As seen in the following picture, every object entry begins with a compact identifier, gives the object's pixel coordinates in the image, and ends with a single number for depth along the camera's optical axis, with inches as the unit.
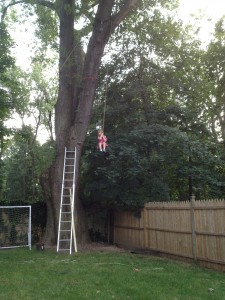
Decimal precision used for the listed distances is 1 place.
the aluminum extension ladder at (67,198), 432.8
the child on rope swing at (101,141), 421.3
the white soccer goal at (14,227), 534.9
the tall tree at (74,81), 478.0
